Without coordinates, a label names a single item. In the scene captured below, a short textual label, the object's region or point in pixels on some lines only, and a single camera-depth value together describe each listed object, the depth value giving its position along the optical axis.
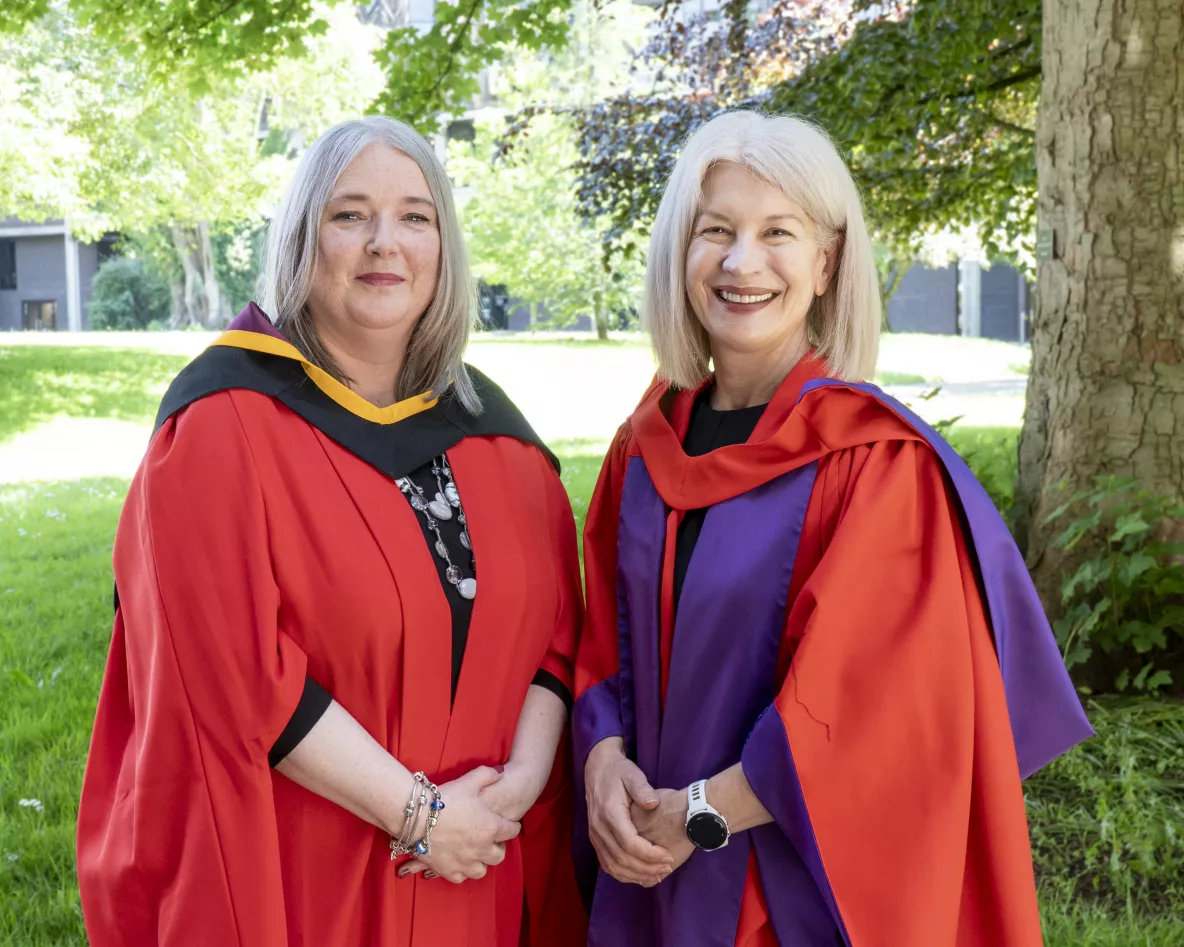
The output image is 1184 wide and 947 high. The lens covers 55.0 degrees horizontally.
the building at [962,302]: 38.59
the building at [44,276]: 42.41
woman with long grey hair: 1.94
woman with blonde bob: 1.83
